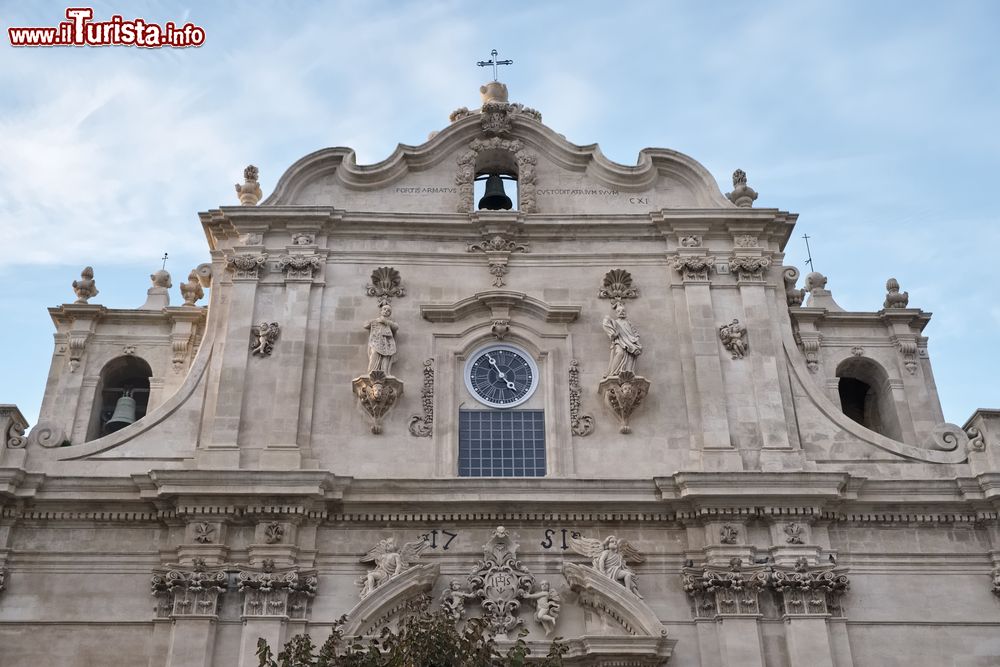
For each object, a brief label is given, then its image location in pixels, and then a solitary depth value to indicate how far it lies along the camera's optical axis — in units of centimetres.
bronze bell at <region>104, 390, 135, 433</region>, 2167
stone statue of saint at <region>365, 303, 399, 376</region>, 2045
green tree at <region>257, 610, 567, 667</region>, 1353
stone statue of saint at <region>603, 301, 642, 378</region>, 2056
